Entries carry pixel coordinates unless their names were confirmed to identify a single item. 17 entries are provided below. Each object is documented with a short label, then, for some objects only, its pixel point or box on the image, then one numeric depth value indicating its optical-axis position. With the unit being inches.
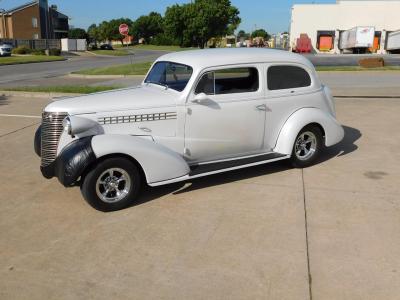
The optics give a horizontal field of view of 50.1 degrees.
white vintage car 189.0
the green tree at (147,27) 4700.5
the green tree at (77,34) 3377.5
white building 2356.1
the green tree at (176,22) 2802.7
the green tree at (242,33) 6688.0
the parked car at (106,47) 2913.4
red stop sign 1047.0
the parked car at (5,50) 1734.7
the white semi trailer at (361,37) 2050.9
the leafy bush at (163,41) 3627.7
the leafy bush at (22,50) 1989.4
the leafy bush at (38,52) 1987.0
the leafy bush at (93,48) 2857.3
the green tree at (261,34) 5574.8
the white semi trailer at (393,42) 2010.7
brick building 2837.1
